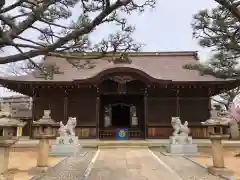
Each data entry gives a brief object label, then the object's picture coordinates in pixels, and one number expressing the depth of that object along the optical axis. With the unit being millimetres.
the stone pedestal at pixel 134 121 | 12987
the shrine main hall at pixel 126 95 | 11242
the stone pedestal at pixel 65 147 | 8010
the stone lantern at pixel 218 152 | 4854
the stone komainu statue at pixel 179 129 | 8431
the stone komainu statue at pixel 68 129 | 8383
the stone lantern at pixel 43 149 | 5411
